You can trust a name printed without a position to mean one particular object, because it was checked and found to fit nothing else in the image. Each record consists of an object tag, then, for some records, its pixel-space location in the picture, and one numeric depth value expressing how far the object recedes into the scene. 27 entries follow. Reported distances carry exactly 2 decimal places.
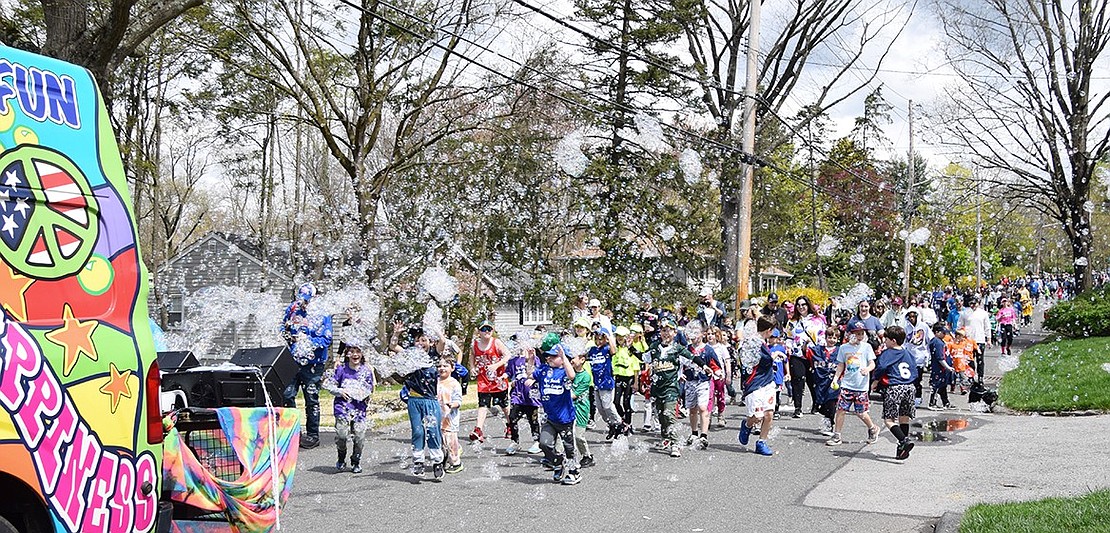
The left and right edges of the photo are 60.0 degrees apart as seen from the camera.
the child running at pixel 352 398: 9.58
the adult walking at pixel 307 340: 10.80
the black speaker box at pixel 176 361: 6.23
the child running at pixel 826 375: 12.78
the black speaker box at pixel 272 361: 7.24
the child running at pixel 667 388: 10.99
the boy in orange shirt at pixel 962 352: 15.90
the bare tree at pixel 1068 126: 27.20
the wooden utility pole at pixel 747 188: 17.31
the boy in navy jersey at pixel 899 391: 10.38
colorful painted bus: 3.68
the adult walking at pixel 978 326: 17.45
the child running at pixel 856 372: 11.06
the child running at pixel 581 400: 9.53
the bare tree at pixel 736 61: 26.33
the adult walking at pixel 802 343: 13.89
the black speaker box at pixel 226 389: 5.57
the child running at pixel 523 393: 10.89
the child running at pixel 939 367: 14.61
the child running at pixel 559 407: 9.20
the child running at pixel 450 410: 9.76
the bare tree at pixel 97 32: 10.29
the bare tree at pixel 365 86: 21.27
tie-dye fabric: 4.96
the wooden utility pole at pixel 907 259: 33.67
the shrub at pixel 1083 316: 24.45
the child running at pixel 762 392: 11.04
